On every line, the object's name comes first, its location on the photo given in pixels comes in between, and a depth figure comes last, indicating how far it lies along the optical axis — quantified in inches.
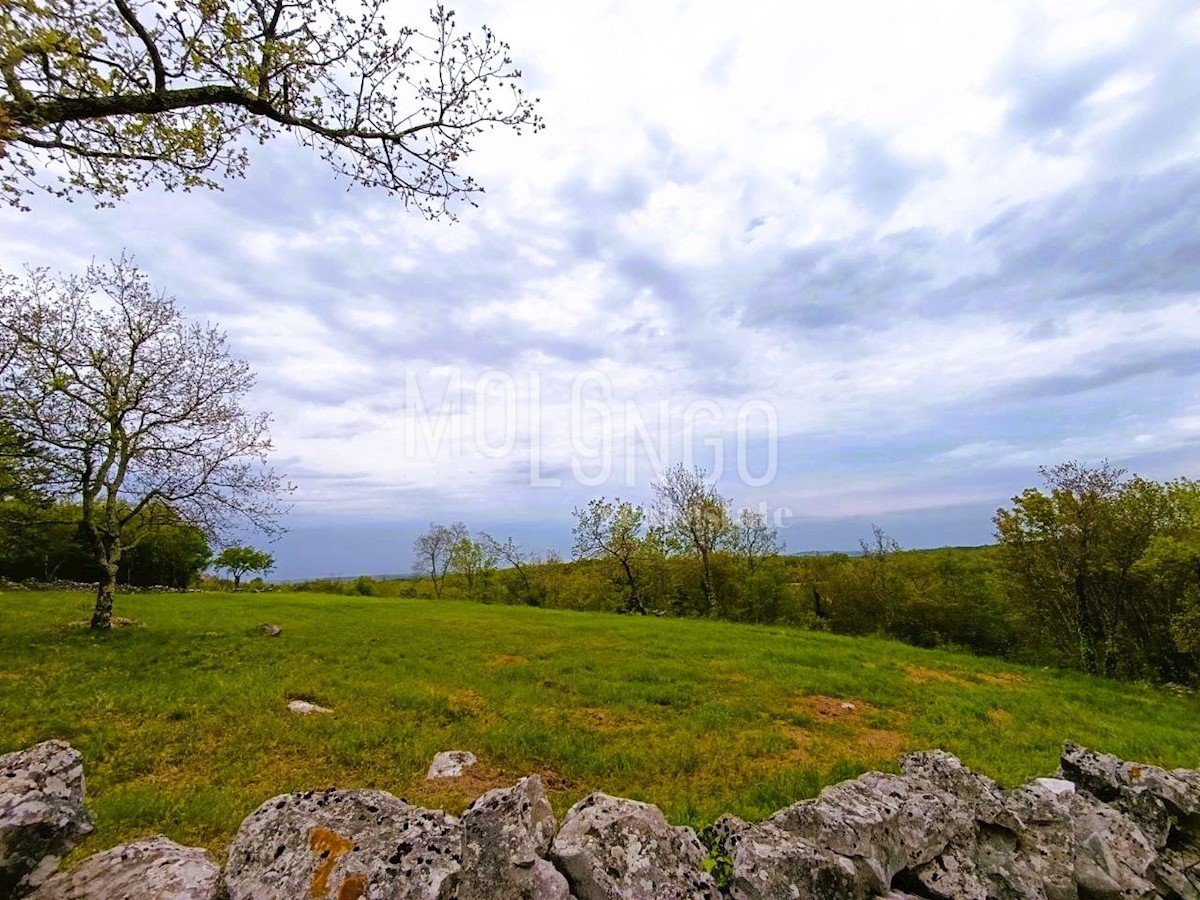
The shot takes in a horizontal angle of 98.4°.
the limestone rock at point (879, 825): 160.6
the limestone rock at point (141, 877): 127.3
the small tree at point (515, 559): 2350.1
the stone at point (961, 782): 187.8
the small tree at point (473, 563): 2536.9
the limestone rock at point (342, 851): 121.9
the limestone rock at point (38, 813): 126.5
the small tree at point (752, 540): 1908.2
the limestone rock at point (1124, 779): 220.5
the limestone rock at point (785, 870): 144.1
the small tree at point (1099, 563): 989.2
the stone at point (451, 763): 319.0
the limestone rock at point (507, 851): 125.7
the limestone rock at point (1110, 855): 183.2
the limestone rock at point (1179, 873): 192.9
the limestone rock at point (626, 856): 133.3
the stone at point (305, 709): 422.5
